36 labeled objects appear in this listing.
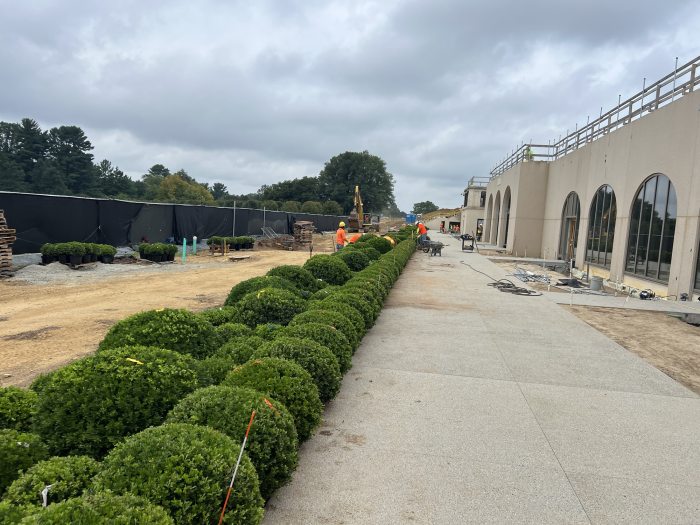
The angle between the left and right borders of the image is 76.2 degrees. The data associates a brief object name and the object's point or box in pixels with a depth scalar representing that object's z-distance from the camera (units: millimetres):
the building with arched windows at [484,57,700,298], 12000
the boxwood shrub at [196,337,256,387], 4004
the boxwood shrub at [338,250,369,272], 13492
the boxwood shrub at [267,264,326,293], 8922
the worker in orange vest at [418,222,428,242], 27989
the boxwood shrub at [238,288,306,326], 6582
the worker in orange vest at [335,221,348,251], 19469
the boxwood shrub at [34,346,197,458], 3043
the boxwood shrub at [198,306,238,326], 6559
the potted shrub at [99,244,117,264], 17703
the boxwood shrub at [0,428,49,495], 2701
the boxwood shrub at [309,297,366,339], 6594
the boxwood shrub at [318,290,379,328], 7262
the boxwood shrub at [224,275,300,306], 7805
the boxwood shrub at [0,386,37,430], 3320
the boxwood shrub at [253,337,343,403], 4504
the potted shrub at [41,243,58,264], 16031
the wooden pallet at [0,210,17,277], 13914
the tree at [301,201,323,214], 76062
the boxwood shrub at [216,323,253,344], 5611
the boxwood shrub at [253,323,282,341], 5650
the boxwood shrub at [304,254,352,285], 10405
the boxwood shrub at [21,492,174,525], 1912
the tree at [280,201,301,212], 74312
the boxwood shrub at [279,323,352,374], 5191
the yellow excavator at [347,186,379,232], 45000
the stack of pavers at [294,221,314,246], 34031
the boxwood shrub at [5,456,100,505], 2354
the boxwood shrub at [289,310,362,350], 5809
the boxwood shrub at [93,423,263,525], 2291
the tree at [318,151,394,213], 105438
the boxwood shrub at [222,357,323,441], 3717
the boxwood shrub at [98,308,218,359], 4473
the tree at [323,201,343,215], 83812
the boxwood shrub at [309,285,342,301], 7967
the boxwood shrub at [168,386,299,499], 2981
